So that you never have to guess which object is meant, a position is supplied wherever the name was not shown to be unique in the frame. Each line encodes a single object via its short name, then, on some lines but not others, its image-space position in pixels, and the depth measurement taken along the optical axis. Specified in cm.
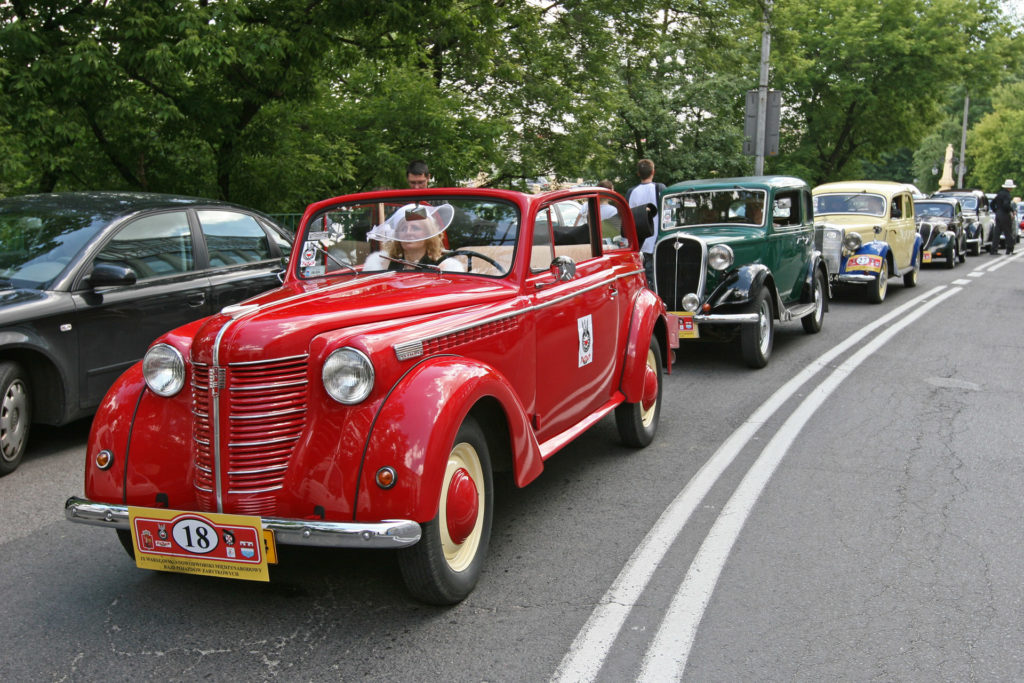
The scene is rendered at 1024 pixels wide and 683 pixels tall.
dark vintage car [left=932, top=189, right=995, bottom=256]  2680
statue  5566
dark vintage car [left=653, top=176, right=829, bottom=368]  921
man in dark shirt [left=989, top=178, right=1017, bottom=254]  2491
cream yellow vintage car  1422
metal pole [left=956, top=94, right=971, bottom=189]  5774
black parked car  581
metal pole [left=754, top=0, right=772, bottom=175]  1956
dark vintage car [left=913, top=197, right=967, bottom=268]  2167
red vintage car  340
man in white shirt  1137
